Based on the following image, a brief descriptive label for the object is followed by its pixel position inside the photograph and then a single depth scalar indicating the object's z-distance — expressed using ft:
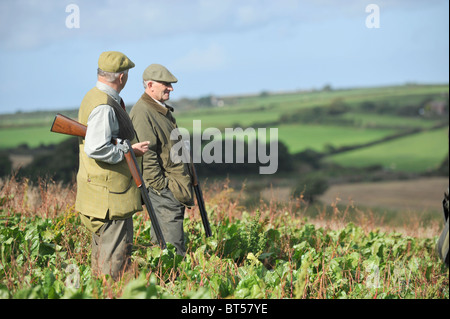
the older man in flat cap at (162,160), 34.91
